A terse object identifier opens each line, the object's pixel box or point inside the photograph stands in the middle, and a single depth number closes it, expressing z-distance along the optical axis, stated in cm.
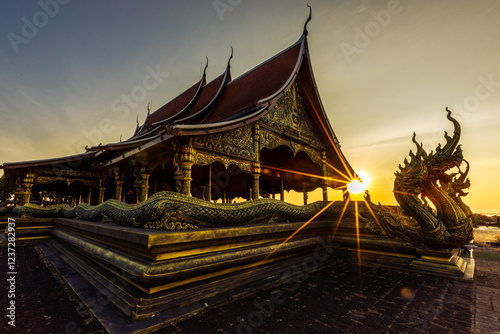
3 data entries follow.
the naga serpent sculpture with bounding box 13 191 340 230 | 261
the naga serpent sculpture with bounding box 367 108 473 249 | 375
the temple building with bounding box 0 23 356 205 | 542
